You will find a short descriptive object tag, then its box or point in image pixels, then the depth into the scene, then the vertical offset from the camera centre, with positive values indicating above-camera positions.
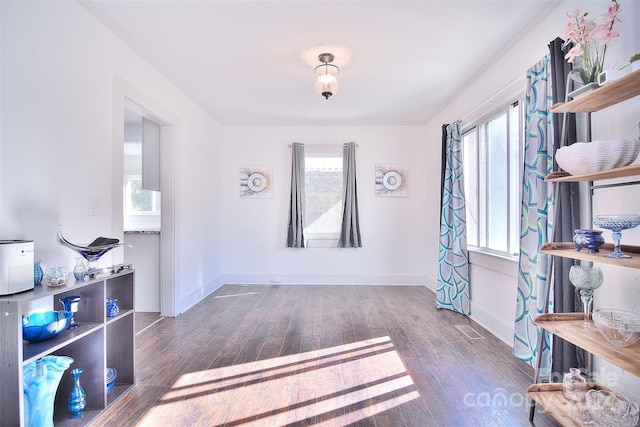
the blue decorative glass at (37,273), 1.56 -0.30
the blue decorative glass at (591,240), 1.49 -0.12
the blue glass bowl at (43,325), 1.47 -0.54
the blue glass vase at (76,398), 1.69 -1.01
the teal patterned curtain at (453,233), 3.47 -0.21
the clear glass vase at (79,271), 1.70 -0.31
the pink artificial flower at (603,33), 1.37 +0.81
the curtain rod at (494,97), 2.52 +1.09
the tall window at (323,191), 4.97 +0.38
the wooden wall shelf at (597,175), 1.24 +0.18
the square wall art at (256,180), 4.98 +0.56
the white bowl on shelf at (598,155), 1.35 +0.27
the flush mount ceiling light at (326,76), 2.75 +1.28
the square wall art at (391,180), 4.93 +0.55
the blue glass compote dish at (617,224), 1.36 -0.04
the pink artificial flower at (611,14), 1.35 +0.90
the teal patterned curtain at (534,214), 2.05 +0.01
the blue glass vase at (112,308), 1.92 -0.59
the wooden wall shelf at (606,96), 1.31 +0.57
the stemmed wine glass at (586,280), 1.54 -0.33
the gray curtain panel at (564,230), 1.85 -0.09
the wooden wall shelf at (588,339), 1.25 -0.59
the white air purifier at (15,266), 1.35 -0.23
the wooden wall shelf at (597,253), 1.28 -0.19
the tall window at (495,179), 2.77 +0.36
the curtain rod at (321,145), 4.94 +1.11
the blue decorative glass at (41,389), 1.48 -0.84
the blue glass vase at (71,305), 1.71 -0.50
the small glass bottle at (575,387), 1.59 -0.89
